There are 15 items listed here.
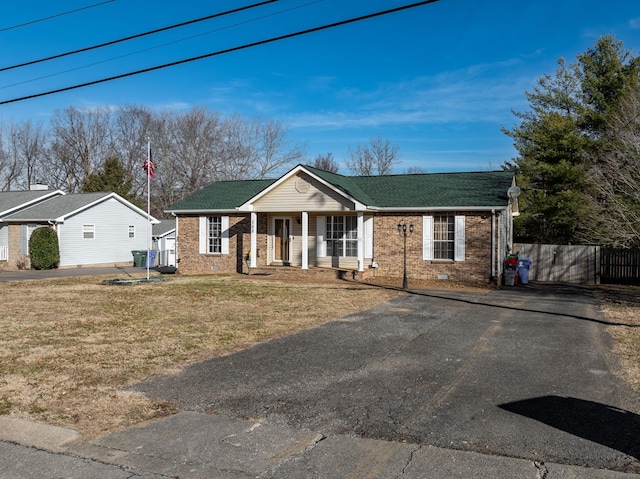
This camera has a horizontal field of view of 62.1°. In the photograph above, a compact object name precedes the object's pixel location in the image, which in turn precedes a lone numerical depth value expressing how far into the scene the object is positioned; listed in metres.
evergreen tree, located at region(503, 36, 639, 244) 25.66
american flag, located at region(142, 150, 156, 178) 19.33
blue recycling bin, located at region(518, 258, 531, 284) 20.69
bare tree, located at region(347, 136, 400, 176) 52.53
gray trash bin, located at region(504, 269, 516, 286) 19.80
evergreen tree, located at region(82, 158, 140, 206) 41.22
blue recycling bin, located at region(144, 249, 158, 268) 32.41
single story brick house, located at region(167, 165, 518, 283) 19.78
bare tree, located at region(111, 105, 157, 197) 49.41
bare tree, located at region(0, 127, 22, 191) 49.69
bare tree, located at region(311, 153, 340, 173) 61.56
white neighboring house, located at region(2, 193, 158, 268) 28.67
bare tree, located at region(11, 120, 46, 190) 49.84
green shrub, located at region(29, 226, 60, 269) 27.19
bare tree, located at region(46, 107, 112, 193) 48.97
